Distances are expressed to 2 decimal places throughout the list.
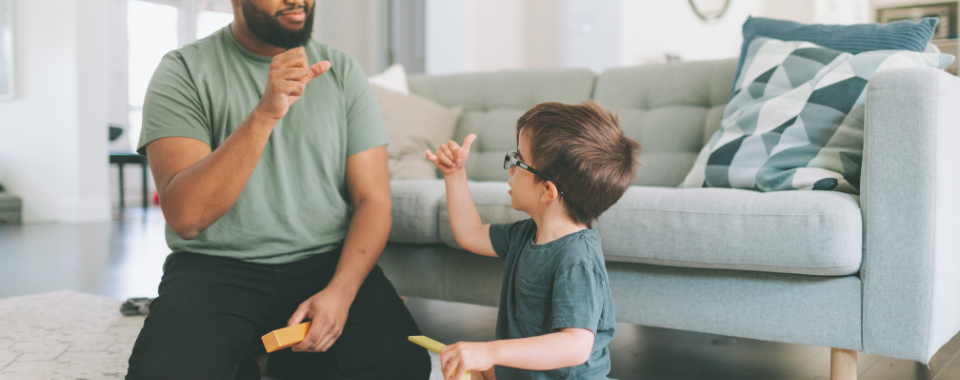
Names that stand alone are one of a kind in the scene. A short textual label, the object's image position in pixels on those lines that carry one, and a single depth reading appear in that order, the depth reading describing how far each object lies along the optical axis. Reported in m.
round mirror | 4.58
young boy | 0.86
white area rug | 1.36
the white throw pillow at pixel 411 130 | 2.05
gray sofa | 1.09
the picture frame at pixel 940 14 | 5.63
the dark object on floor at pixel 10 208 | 4.71
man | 1.04
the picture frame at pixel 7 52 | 4.81
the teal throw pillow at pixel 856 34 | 1.48
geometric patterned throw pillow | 1.33
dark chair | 5.13
